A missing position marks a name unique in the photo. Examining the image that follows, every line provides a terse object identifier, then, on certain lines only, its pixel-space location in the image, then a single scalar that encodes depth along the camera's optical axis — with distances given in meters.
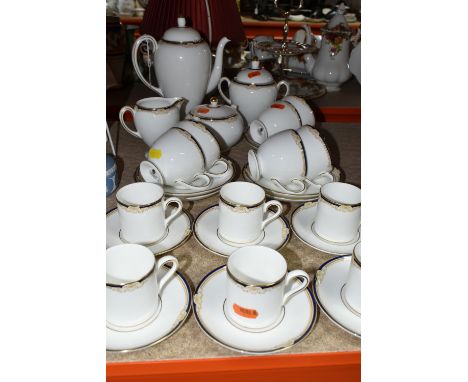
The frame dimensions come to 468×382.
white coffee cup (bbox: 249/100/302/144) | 1.09
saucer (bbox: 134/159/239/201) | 0.93
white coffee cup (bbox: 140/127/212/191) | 0.92
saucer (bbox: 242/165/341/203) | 0.94
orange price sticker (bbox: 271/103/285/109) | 1.12
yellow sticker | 0.92
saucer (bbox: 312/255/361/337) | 0.63
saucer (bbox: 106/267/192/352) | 0.58
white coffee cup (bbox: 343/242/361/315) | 0.63
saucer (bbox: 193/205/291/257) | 0.78
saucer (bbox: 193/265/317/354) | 0.59
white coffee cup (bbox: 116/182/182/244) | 0.75
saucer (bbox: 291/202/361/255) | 0.79
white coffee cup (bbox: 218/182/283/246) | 0.76
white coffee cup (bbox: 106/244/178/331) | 0.58
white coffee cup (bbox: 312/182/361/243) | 0.78
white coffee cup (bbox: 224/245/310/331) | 0.59
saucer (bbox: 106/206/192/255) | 0.77
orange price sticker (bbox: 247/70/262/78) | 1.24
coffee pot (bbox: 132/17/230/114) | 1.17
